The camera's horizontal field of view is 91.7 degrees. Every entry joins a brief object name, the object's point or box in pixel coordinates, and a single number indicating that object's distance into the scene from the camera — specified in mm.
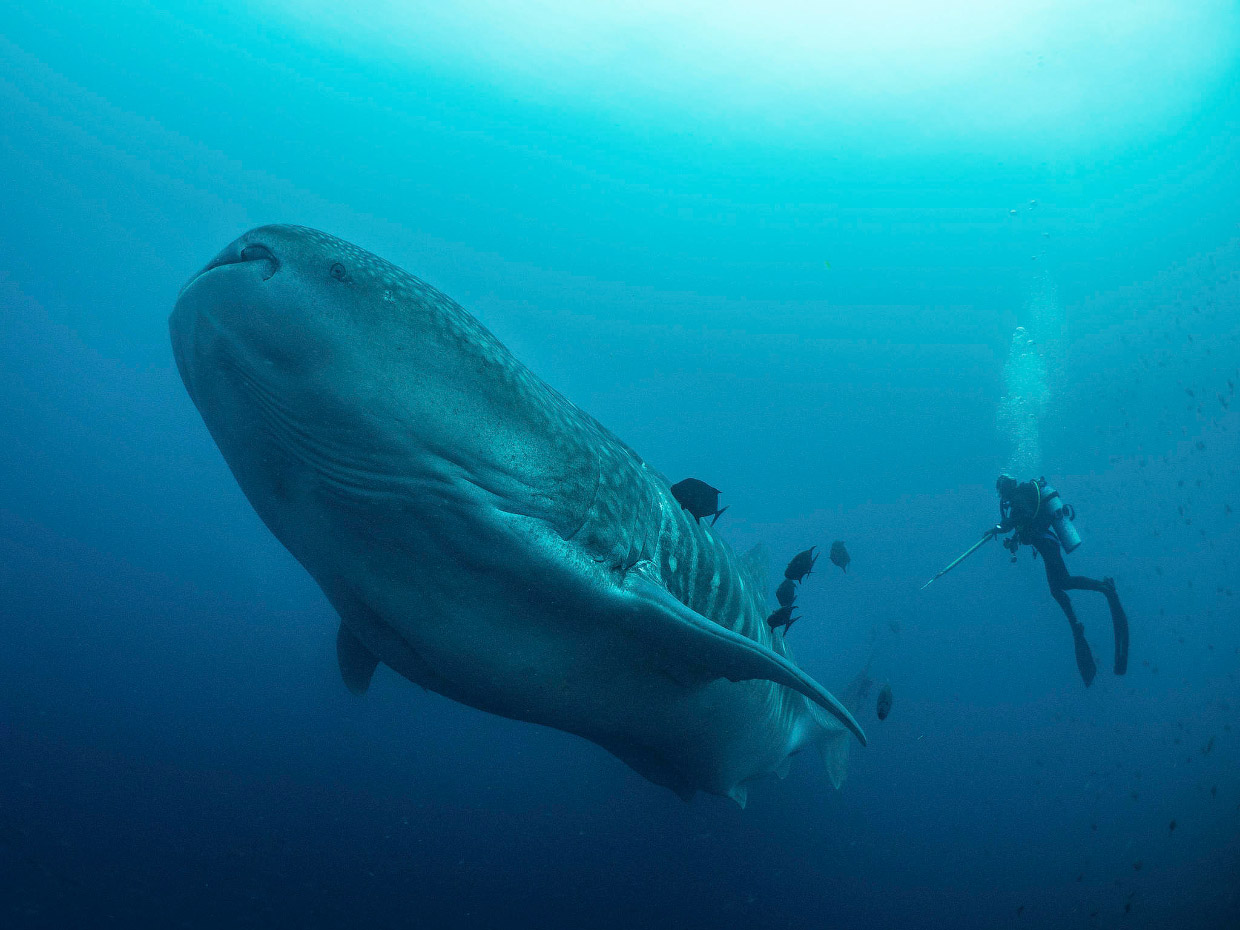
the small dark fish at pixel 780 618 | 5114
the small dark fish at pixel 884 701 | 6441
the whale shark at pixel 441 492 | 2057
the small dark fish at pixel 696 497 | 3963
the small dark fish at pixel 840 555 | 10273
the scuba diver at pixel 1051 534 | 11984
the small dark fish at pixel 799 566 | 6172
